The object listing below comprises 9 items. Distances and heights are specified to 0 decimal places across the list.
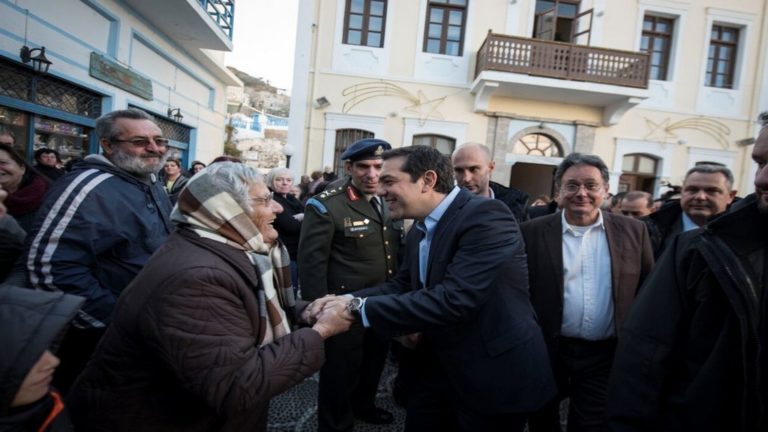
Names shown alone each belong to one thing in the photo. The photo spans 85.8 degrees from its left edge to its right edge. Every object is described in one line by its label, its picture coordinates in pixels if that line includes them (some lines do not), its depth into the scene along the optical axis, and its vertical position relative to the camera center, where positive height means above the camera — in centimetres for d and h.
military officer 274 -51
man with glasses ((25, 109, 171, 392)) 191 -34
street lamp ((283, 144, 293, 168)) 1148 +90
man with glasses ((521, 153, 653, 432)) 224 -40
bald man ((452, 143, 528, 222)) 333 +28
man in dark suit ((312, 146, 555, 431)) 177 -48
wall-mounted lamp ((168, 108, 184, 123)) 1037 +147
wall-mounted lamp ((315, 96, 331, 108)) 1148 +236
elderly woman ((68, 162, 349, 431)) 126 -51
